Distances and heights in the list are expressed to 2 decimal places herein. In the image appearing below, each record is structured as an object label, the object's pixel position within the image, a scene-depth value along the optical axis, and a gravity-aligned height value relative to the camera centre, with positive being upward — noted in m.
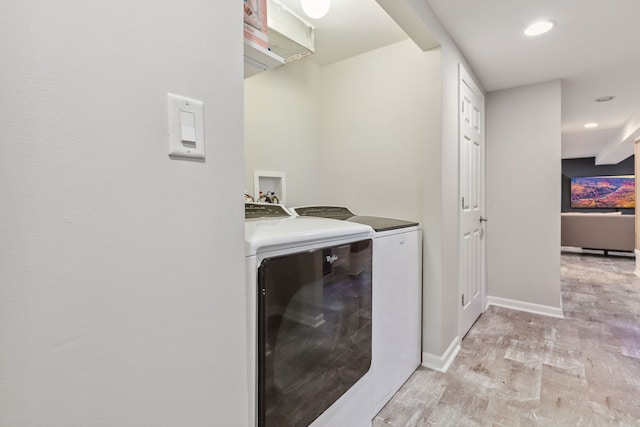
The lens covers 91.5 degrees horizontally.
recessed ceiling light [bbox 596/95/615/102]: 3.20 +1.05
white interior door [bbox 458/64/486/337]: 2.31 -0.02
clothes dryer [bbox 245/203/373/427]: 0.87 -0.35
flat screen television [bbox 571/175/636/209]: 7.94 +0.20
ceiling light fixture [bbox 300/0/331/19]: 1.41 +0.90
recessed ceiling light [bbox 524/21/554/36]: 1.85 +1.05
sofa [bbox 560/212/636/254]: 5.55 -0.59
